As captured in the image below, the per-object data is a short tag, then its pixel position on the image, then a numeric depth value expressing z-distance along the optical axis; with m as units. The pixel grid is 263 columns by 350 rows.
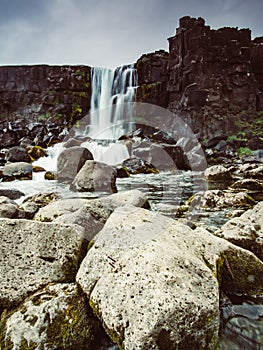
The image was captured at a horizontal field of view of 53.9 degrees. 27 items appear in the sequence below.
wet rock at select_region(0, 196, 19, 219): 4.37
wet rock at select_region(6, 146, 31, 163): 15.26
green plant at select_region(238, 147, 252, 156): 22.81
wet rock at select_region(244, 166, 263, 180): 10.57
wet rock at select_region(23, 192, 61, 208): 6.19
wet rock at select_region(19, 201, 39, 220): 4.83
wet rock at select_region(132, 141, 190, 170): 14.80
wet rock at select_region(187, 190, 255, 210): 5.99
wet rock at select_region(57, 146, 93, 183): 10.13
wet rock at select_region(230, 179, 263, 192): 8.36
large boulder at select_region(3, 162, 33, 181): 11.20
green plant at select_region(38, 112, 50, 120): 34.22
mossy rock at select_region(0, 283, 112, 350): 1.81
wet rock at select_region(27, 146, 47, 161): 16.12
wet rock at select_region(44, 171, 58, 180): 11.33
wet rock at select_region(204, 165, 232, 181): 10.77
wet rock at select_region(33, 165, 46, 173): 12.97
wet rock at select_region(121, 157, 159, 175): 13.03
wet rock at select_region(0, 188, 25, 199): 7.45
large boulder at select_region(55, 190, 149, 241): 2.91
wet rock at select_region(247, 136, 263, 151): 24.27
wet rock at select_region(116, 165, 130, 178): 11.52
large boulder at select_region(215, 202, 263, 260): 2.99
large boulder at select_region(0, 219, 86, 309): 2.14
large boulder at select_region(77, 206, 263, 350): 1.59
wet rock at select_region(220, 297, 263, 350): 2.02
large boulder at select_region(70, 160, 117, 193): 7.96
